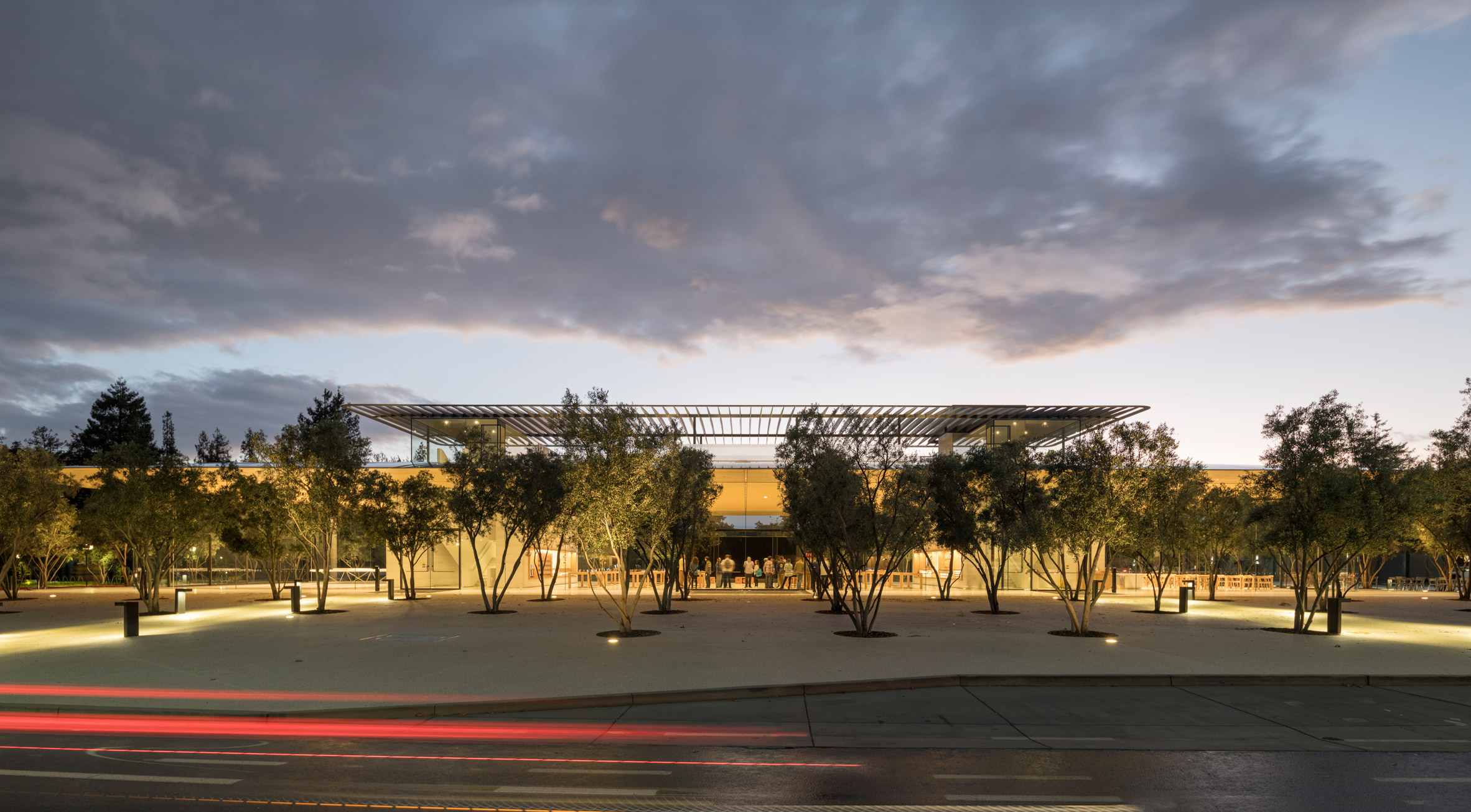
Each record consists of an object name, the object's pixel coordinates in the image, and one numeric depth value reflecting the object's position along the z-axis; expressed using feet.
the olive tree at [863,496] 68.44
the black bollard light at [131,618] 65.51
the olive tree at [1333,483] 67.92
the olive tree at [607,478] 65.16
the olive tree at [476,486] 91.45
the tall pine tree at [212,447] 323.37
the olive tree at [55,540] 115.24
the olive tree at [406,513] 96.94
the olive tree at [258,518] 91.81
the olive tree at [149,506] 82.84
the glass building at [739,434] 128.98
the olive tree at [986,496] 82.89
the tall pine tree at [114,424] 255.29
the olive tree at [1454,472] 97.81
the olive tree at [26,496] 99.19
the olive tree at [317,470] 88.99
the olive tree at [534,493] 91.40
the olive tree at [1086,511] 66.13
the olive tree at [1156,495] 68.54
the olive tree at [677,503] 69.21
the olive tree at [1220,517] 104.94
